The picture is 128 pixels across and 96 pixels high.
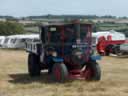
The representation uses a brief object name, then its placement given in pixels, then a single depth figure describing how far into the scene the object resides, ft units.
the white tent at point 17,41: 180.34
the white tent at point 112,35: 141.43
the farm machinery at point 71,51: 58.85
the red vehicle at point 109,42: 128.47
